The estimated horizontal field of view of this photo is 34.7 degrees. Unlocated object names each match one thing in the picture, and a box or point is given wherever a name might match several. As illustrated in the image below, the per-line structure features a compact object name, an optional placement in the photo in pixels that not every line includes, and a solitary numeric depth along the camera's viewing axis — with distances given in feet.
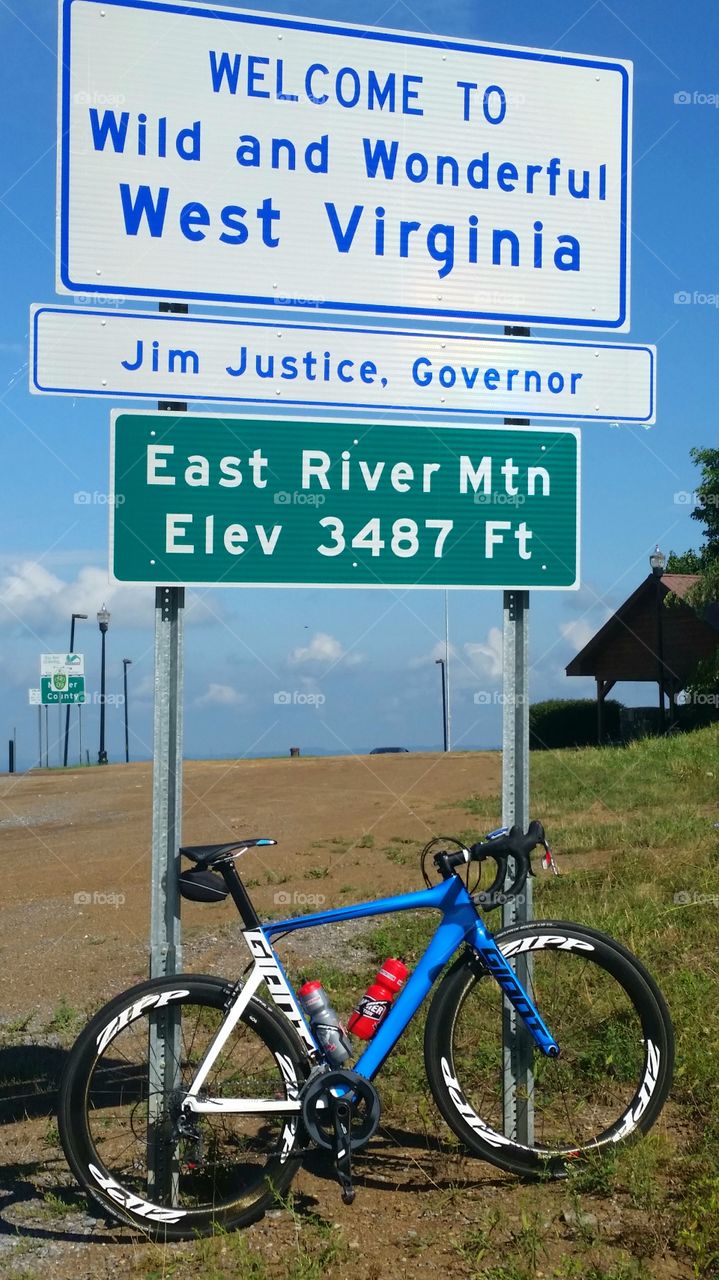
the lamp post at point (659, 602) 104.58
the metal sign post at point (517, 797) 14.58
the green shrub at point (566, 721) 143.84
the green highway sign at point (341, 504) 14.33
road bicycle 13.01
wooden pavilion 118.11
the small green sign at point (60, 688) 194.18
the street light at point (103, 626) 164.35
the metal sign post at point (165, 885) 13.56
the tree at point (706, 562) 108.06
